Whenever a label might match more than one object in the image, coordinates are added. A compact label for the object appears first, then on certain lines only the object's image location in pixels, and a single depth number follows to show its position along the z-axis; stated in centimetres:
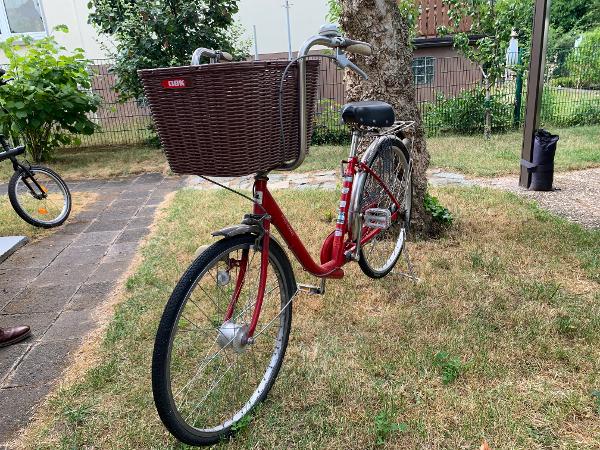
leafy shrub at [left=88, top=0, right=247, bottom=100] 739
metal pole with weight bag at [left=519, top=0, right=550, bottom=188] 462
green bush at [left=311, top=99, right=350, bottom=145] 844
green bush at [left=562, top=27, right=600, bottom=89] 887
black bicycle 437
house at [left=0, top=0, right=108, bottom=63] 1070
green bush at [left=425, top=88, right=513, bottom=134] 842
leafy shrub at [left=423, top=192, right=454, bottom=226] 379
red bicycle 167
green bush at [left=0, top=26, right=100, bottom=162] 658
